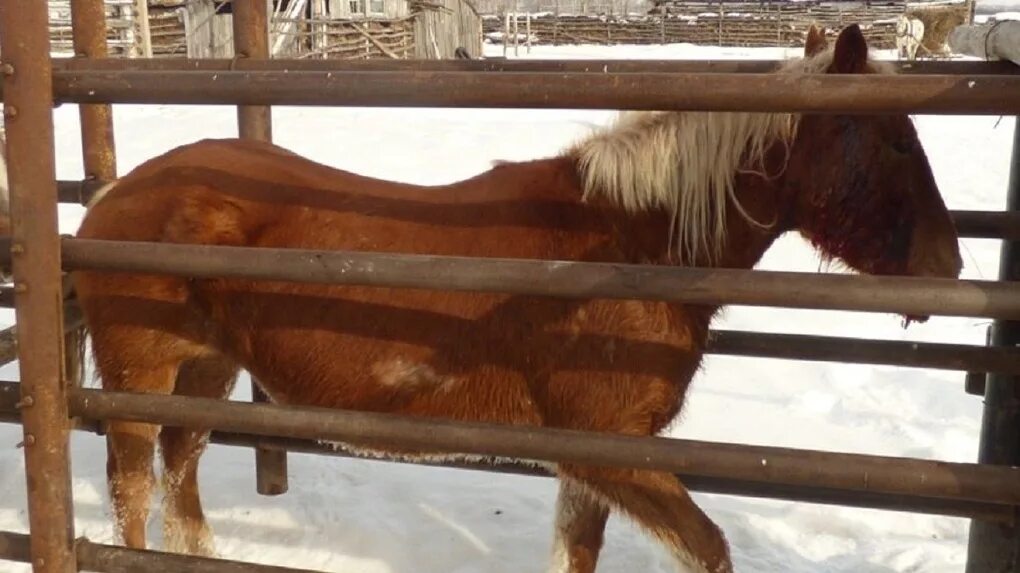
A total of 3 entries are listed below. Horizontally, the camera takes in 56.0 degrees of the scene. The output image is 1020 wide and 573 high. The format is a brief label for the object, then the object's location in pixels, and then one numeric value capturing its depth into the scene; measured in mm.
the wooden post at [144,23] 17219
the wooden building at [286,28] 17797
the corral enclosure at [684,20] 30281
